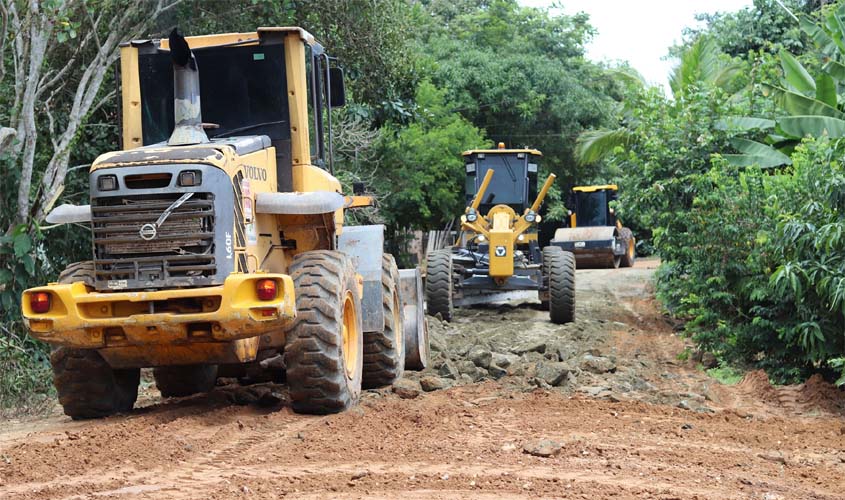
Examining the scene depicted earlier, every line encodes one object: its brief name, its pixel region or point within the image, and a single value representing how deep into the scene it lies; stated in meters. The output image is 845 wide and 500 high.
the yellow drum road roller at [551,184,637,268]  33.06
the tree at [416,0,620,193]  34.31
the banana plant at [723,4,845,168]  16.17
